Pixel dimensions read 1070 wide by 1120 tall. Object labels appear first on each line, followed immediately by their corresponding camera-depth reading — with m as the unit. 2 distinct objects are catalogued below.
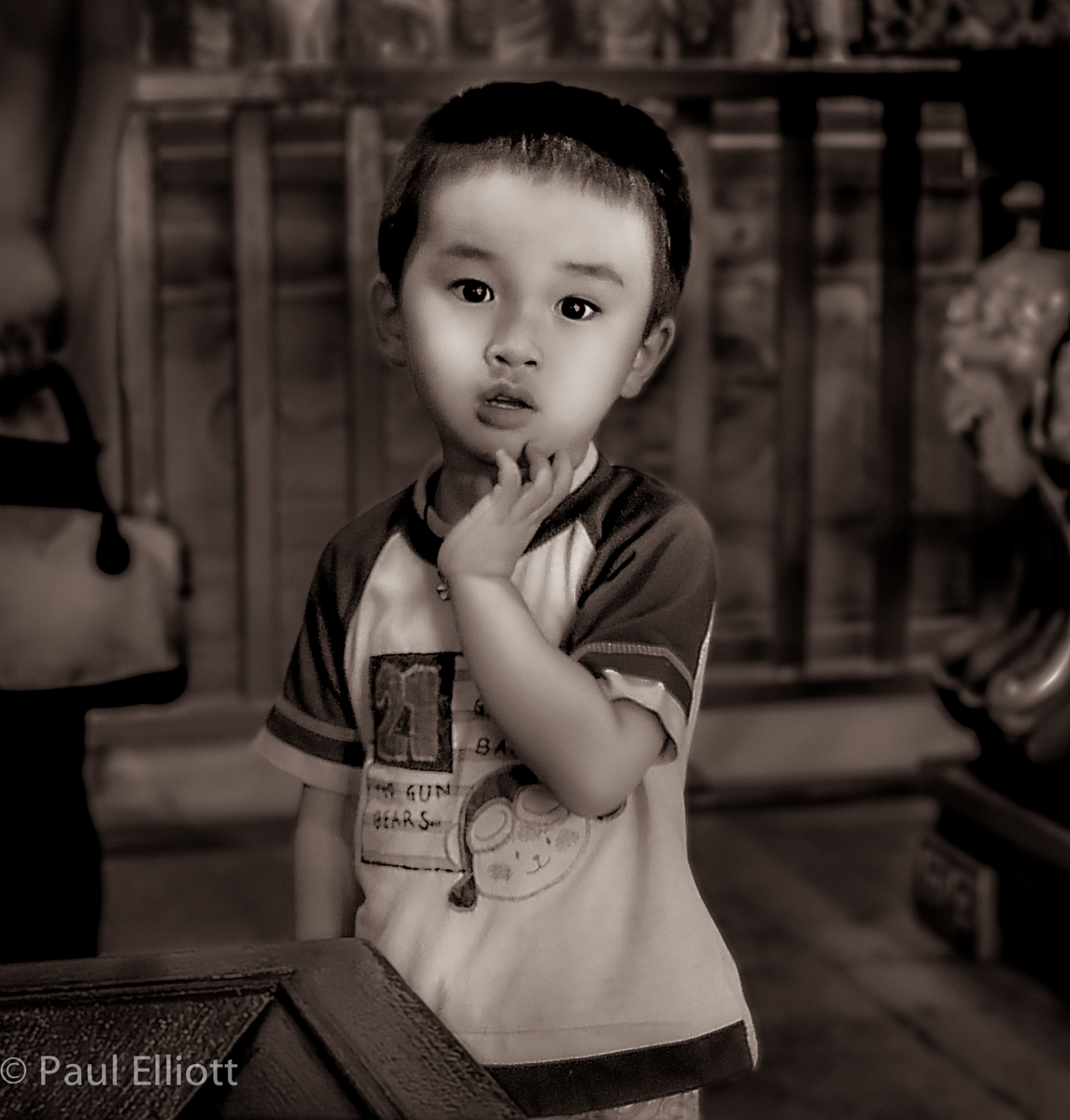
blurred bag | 2.18
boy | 1.56
